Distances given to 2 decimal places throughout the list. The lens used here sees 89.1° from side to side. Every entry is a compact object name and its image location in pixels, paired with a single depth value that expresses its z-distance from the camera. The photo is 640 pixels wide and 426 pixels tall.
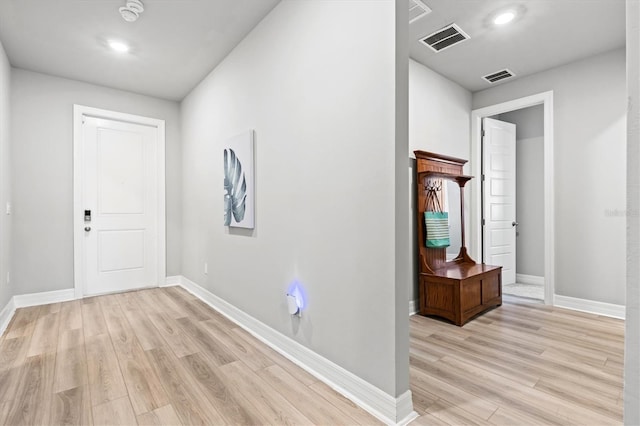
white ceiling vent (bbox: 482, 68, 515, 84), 3.74
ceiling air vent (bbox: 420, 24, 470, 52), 2.90
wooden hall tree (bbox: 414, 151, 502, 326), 3.05
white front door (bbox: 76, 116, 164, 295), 4.07
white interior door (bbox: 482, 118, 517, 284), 4.27
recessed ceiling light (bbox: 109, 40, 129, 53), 3.08
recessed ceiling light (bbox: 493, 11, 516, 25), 2.68
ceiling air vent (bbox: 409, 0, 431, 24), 2.49
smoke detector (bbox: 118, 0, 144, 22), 2.47
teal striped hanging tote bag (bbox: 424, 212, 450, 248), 3.38
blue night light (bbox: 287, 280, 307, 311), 2.27
